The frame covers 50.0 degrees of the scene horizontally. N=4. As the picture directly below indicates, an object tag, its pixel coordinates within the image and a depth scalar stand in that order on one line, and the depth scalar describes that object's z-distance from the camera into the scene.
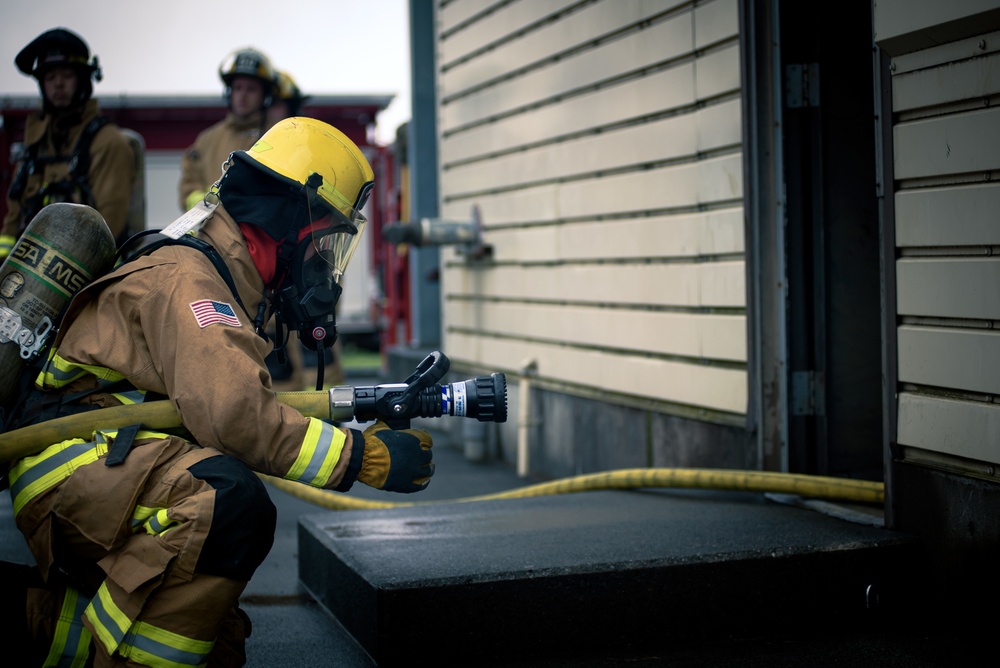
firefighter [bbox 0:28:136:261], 6.05
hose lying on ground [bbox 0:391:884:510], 2.89
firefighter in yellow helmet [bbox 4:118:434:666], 2.77
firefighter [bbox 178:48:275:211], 7.14
